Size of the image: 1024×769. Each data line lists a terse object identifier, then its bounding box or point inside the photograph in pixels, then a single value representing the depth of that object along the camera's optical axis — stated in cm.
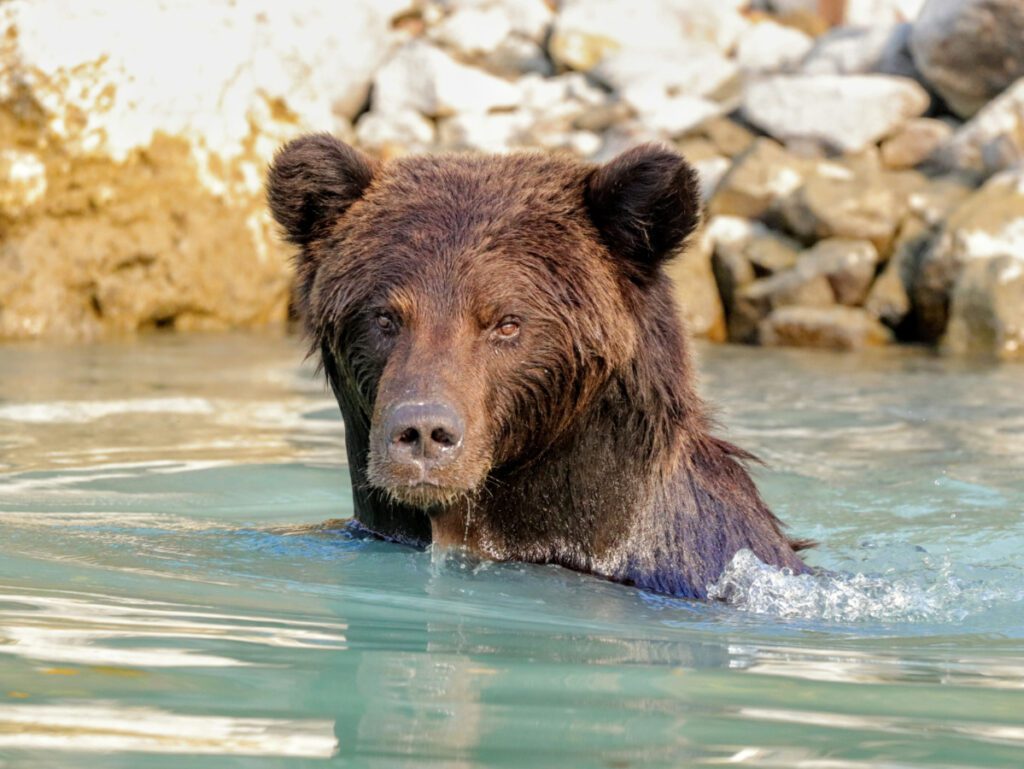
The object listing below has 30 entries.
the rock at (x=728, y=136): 2077
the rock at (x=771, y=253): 1850
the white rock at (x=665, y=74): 2286
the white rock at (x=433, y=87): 2234
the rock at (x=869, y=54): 2189
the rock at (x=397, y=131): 2164
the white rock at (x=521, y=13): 2542
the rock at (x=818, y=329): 1700
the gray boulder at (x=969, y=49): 1981
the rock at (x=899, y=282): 1777
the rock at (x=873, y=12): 2572
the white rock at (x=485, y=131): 2197
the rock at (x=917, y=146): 2014
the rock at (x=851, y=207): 1830
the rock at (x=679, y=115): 2139
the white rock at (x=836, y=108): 2023
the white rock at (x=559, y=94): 2322
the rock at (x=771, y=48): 2420
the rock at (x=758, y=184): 1930
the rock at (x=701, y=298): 1833
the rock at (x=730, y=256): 1850
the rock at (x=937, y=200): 1844
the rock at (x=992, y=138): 1844
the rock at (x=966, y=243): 1697
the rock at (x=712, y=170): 1995
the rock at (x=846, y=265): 1784
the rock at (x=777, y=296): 1783
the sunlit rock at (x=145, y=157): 1611
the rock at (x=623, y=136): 2085
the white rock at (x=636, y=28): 2464
